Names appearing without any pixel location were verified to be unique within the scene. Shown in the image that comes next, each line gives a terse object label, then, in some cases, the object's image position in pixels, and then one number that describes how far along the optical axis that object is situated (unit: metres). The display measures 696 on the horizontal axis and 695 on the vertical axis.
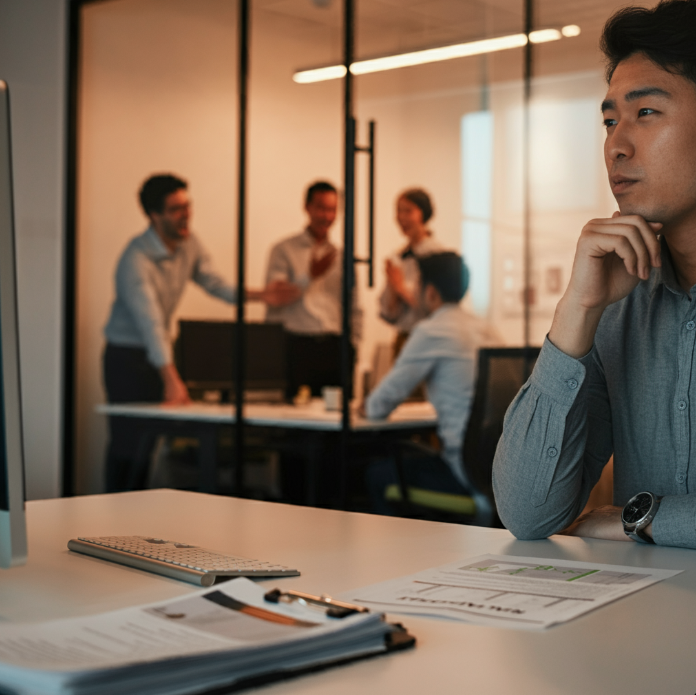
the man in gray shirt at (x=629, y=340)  1.46
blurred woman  3.79
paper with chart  0.91
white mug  4.00
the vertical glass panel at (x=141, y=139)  4.51
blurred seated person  3.65
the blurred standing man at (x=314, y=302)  4.05
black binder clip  0.80
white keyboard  1.05
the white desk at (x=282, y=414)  3.81
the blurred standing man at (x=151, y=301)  4.58
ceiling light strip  3.55
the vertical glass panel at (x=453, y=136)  3.59
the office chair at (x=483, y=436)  3.50
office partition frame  3.58
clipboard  0.70
